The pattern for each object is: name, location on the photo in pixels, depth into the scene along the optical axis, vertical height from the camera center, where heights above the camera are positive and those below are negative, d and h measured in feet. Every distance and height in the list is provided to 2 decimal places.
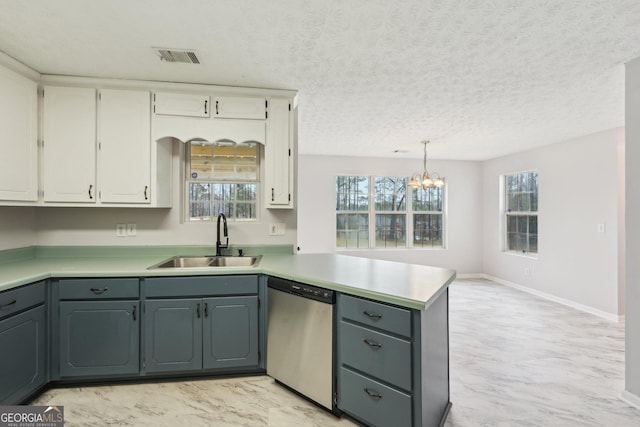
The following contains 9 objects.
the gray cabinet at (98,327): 7.47 -2.63
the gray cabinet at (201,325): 7.75 -2.69
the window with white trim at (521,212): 18.20 +0.18
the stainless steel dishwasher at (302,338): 6.72 -2.78
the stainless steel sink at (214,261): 9.63 -1.39
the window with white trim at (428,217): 22.02 -0.14
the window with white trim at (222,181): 10.42 +1.11
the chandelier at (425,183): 16.30 +1.67
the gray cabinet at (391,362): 5.42 -2.69
